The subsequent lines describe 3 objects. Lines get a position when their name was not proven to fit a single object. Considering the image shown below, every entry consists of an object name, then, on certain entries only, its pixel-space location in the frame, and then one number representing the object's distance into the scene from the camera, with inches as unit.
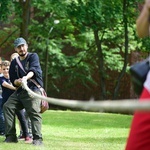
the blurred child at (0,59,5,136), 567.7
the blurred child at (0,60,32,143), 497.1
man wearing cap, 451.2
